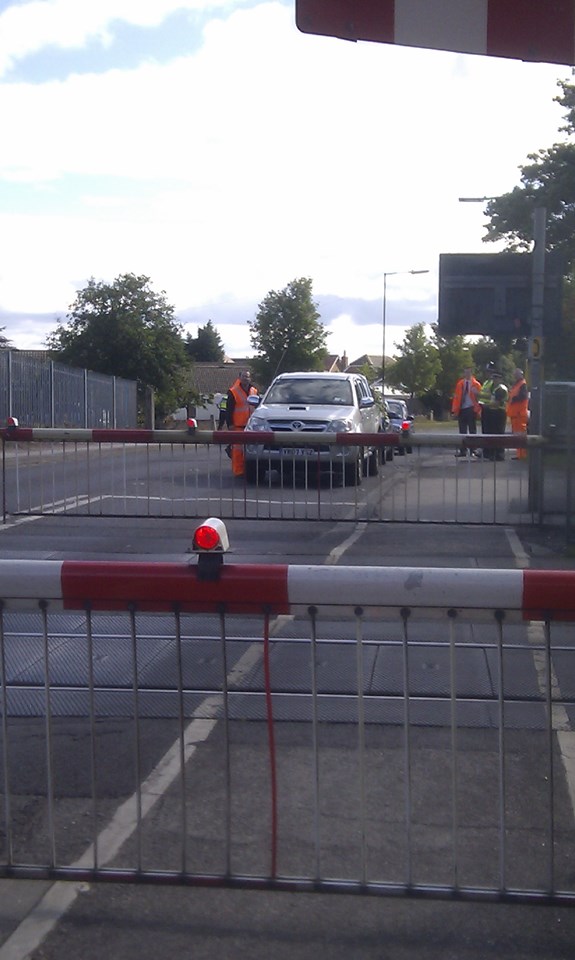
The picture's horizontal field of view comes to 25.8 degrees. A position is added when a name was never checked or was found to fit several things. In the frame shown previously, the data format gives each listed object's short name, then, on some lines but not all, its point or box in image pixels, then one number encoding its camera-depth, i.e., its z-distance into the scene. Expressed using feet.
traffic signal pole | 48.17
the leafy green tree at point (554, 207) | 125.49
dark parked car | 108.07
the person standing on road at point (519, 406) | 73.56
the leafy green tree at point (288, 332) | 157.89
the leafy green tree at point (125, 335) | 139.85
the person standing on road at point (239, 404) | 67.92
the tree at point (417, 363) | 205.98
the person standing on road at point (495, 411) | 80.43
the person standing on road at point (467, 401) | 82.48
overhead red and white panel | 13.70
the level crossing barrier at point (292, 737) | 12.34
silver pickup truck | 41.01
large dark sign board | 56.24
